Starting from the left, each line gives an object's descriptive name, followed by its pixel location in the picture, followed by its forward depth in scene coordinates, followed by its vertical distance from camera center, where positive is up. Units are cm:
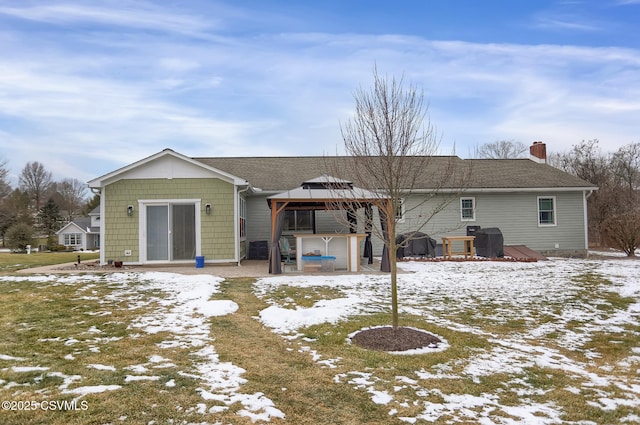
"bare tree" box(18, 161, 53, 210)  4826 +634
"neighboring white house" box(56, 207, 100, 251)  4103 -32
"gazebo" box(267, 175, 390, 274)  1088 +56
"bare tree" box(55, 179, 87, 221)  5109 +475
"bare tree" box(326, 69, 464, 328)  520 +123
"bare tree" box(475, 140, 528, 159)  4200 +806
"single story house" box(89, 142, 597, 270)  1249 +75
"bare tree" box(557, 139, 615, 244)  2262 +348
